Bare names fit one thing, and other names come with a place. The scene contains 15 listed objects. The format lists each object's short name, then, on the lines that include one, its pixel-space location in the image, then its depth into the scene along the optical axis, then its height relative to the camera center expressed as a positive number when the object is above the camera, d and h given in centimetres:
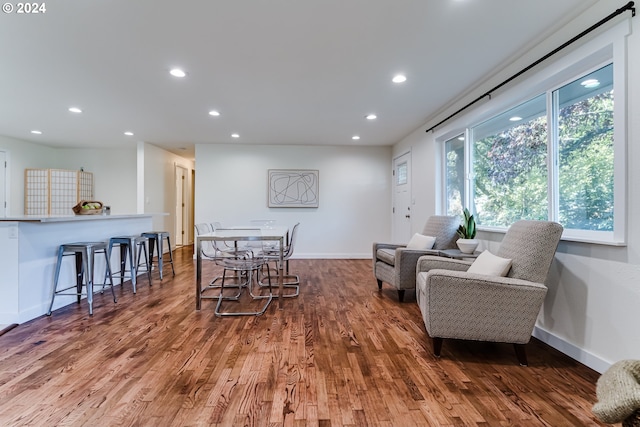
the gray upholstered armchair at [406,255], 318 -46
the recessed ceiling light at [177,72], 283 +133
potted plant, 292 -23
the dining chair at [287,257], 343 -50
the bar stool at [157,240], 419 -40
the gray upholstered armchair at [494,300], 186 -54
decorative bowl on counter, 355 +5
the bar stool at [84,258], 282 -44
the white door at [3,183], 553 +54
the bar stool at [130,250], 353 -47
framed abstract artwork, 608 +50
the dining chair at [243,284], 288 -82
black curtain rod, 169 +116
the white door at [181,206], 747 +17
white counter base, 257 -44
